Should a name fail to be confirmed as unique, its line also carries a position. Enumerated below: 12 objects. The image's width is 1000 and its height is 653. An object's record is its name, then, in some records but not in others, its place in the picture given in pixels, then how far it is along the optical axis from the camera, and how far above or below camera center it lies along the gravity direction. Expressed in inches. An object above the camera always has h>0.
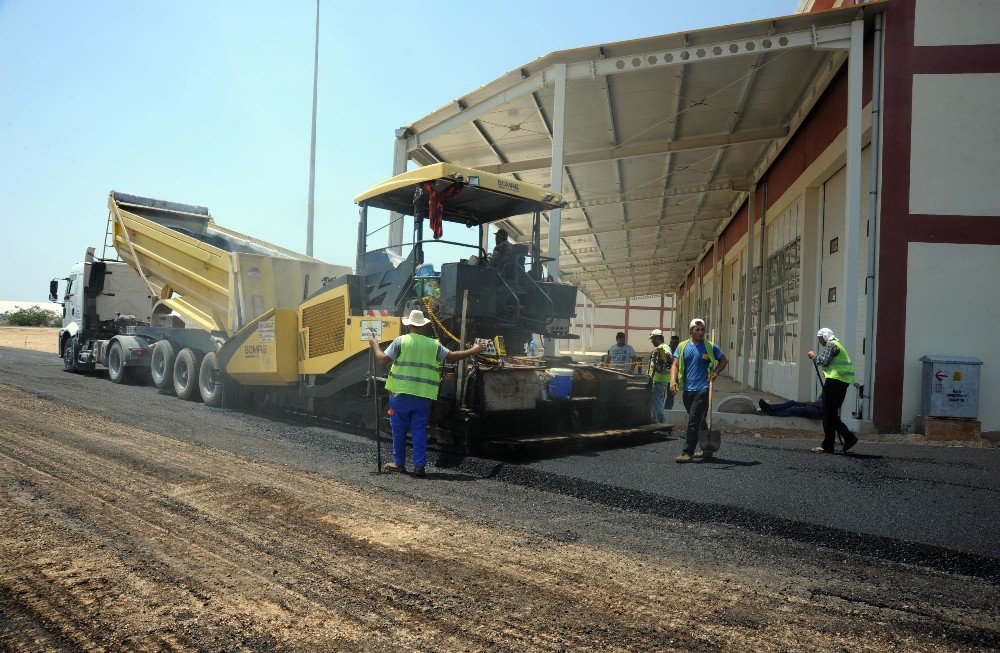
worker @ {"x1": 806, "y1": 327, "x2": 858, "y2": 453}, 318.0 -12.6
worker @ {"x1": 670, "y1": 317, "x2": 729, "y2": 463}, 288.4 -7.3
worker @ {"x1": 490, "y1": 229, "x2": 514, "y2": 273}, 303.7 +39.2
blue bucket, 292.8 -15.6
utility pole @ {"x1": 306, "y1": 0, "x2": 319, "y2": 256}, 802.8 +162.9
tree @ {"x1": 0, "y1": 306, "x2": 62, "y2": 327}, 1987.0 +16.3
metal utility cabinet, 364.8 -12.3
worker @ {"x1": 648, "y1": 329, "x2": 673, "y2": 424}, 374.4 -12.4
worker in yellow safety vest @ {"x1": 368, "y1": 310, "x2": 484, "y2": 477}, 250.5 -14.1
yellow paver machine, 280.2 +5.2
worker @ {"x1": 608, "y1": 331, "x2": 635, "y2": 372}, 459.8 -3.6
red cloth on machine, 287.6 +56.7
